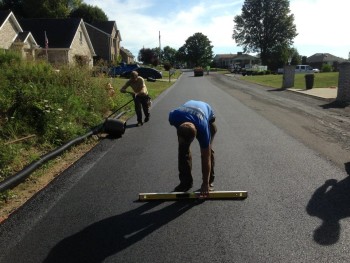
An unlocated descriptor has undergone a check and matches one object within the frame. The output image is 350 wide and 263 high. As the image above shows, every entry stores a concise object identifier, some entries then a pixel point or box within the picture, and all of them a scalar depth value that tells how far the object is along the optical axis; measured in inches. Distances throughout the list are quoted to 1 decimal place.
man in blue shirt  188.4
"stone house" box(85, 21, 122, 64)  2284.7
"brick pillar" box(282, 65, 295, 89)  1152.2
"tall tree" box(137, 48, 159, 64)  3668.8
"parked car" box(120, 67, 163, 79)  1558.8
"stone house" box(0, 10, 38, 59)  1323.8
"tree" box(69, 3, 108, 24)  2979.8
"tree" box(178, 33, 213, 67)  5349.4
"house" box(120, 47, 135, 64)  2864.2
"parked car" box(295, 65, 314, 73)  2696.9
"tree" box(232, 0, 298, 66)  3503.9
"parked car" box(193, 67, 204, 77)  2403.5
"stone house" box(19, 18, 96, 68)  1643.7
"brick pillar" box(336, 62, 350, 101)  692.1
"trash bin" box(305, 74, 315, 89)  1042.3
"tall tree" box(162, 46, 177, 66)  6008.9
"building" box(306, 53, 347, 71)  4040.8
